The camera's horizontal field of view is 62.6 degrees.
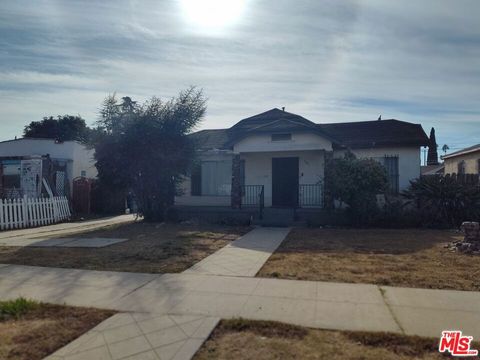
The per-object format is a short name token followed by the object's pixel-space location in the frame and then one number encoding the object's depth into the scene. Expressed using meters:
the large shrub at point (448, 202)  13.05
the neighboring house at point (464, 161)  21.83
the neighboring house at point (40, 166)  17.59
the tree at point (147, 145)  13.96
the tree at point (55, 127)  41.49
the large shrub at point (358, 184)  13.05
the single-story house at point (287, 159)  15.72
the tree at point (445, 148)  49.83
